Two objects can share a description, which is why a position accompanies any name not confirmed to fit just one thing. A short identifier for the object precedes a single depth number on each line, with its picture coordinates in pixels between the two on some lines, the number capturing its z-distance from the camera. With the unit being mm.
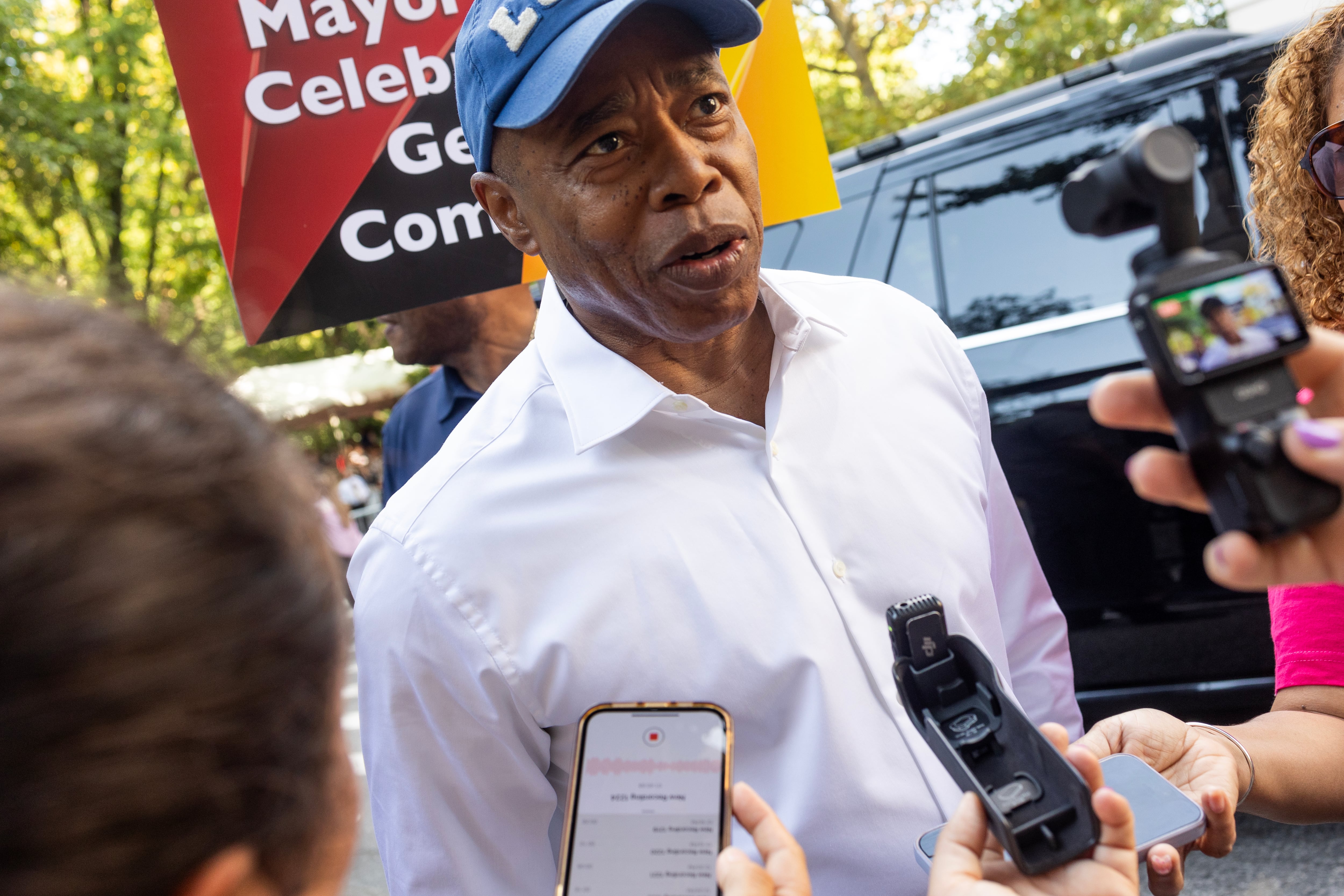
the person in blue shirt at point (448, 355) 2967
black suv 2842
